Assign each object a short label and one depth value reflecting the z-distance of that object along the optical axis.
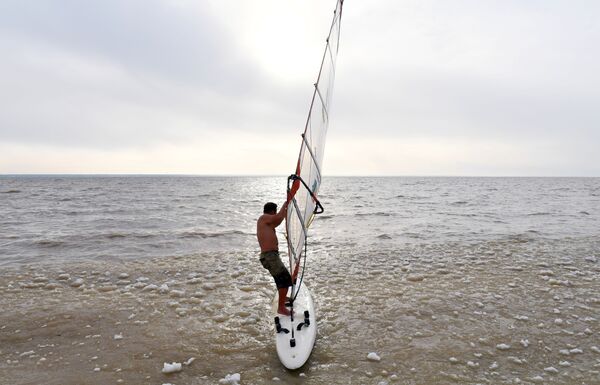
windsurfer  7.25
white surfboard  6.32
